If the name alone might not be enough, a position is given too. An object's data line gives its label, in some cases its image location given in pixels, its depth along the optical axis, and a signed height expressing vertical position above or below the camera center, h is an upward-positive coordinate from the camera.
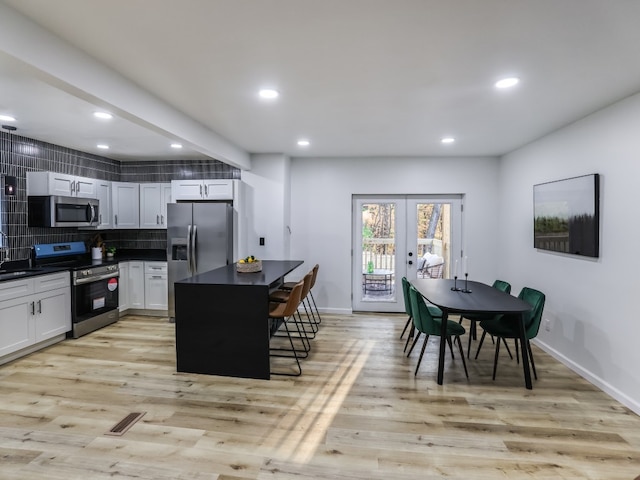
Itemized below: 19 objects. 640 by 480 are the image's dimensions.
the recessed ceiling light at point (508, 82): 2.48 +1.13
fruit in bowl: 3.84 -0.33
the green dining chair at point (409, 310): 3.77 -0.87
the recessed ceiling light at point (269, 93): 2.72 +1.15
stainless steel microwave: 4.27 +0.32
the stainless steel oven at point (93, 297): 4.33 -0.82
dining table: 3.01 -0.61
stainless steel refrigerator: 4.96 +0.02
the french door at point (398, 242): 5.48 -0.08
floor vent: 2.43 -1.36
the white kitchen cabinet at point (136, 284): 5.30 -0.73
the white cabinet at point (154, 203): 5.55 +0.54
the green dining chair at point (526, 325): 3.23 -0.87
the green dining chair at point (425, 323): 3.33 -0.84
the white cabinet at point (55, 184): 4.30 +0.67
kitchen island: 3.23 -0.86
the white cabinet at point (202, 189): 5.18 +0.71
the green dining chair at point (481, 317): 3.75 -0.86
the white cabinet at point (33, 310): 3.49 -0.81
